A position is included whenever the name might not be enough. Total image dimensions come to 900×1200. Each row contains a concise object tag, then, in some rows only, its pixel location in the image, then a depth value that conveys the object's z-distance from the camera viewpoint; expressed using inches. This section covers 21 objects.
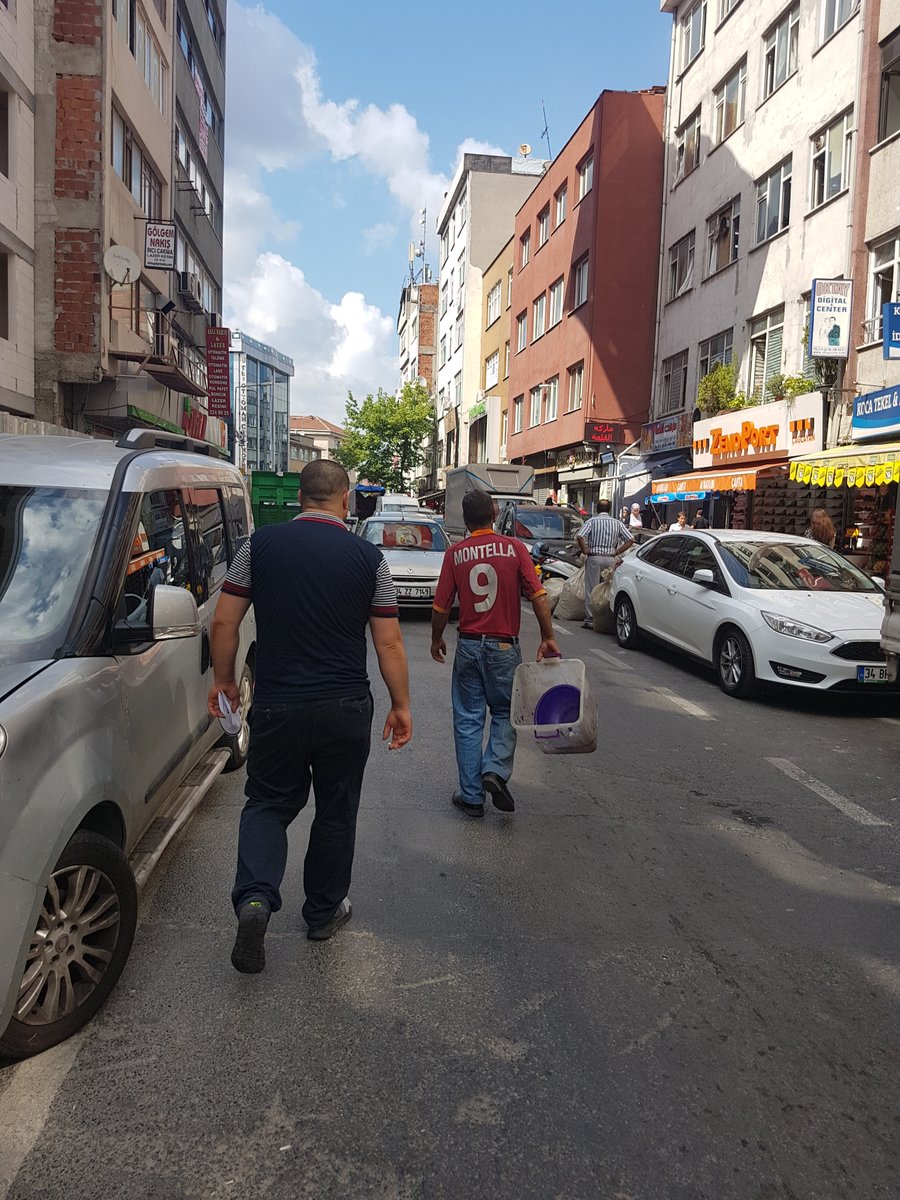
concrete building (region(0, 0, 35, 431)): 702.5
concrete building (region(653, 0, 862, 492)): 742.5
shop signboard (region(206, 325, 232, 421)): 1368.1
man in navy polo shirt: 133.1
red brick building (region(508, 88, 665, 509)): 1178.6
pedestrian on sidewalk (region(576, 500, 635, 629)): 562.9
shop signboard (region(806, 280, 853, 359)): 678.5
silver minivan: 103.7
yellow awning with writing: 529.0
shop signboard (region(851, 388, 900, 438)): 584.7
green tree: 2901.1
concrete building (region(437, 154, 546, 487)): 2327.8
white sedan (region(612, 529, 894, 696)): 334.3
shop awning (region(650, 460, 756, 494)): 755.4
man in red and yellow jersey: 209.8
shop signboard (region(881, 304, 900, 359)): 541.0
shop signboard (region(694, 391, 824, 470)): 722.8
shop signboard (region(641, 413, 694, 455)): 1008.2
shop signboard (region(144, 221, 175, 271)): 892.0
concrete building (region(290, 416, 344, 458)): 5659.5
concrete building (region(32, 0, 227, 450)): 754.8
